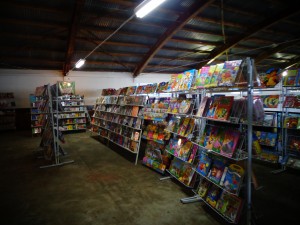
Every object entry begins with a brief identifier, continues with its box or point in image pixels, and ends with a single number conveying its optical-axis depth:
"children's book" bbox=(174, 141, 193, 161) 3.67
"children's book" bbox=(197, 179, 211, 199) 3.21
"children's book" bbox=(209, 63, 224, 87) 2.91
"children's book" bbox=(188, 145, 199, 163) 3.48
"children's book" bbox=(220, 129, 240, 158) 2.66
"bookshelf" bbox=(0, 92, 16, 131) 10.41
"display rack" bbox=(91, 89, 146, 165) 5.54
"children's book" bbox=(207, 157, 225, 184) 2.90
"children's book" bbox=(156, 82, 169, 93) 4.54
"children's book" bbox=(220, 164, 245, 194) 2.57
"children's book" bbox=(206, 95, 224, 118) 3.02
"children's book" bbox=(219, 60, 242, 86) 2.70
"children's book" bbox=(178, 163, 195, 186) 3.62
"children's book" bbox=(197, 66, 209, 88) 3.21
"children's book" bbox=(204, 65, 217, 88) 3.08
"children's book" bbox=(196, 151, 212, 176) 3.15
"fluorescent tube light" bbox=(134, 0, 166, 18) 3.78
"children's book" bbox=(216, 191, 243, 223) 2.60
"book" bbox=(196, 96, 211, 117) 3.20
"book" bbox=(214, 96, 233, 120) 2.77
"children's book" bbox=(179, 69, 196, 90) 3.57
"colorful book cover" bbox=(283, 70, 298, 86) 4.22
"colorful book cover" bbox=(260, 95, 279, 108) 5.04
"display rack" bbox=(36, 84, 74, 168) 5.29
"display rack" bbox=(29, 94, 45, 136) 9.43
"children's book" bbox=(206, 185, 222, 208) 2.99
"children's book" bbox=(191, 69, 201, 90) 3.31
